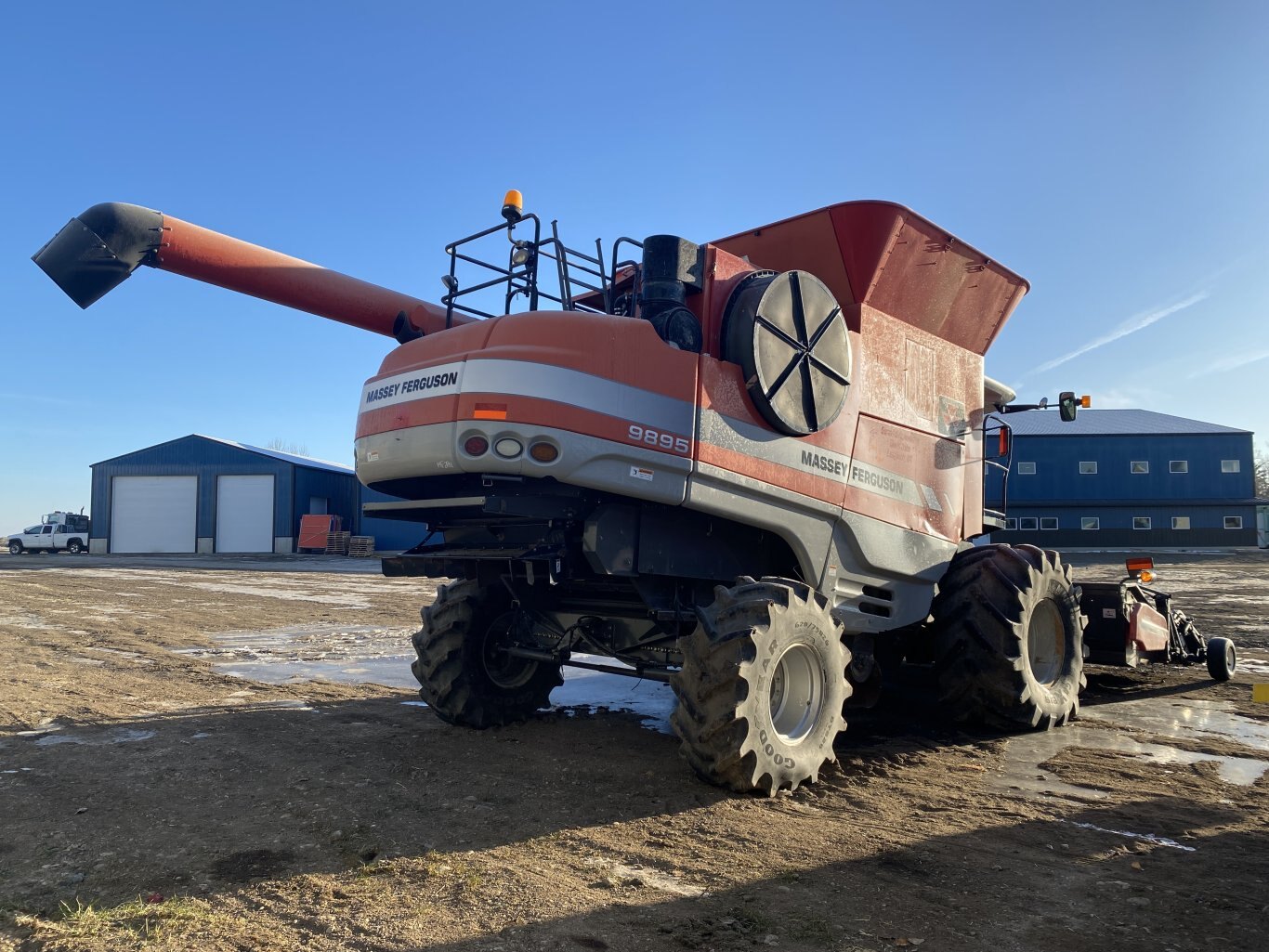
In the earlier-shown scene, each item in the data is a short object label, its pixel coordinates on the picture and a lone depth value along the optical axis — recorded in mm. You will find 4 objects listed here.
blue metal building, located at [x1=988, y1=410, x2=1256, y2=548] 41281
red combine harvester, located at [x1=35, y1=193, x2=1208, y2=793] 4691
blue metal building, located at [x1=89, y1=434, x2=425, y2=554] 40062
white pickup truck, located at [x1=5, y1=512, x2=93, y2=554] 41938
